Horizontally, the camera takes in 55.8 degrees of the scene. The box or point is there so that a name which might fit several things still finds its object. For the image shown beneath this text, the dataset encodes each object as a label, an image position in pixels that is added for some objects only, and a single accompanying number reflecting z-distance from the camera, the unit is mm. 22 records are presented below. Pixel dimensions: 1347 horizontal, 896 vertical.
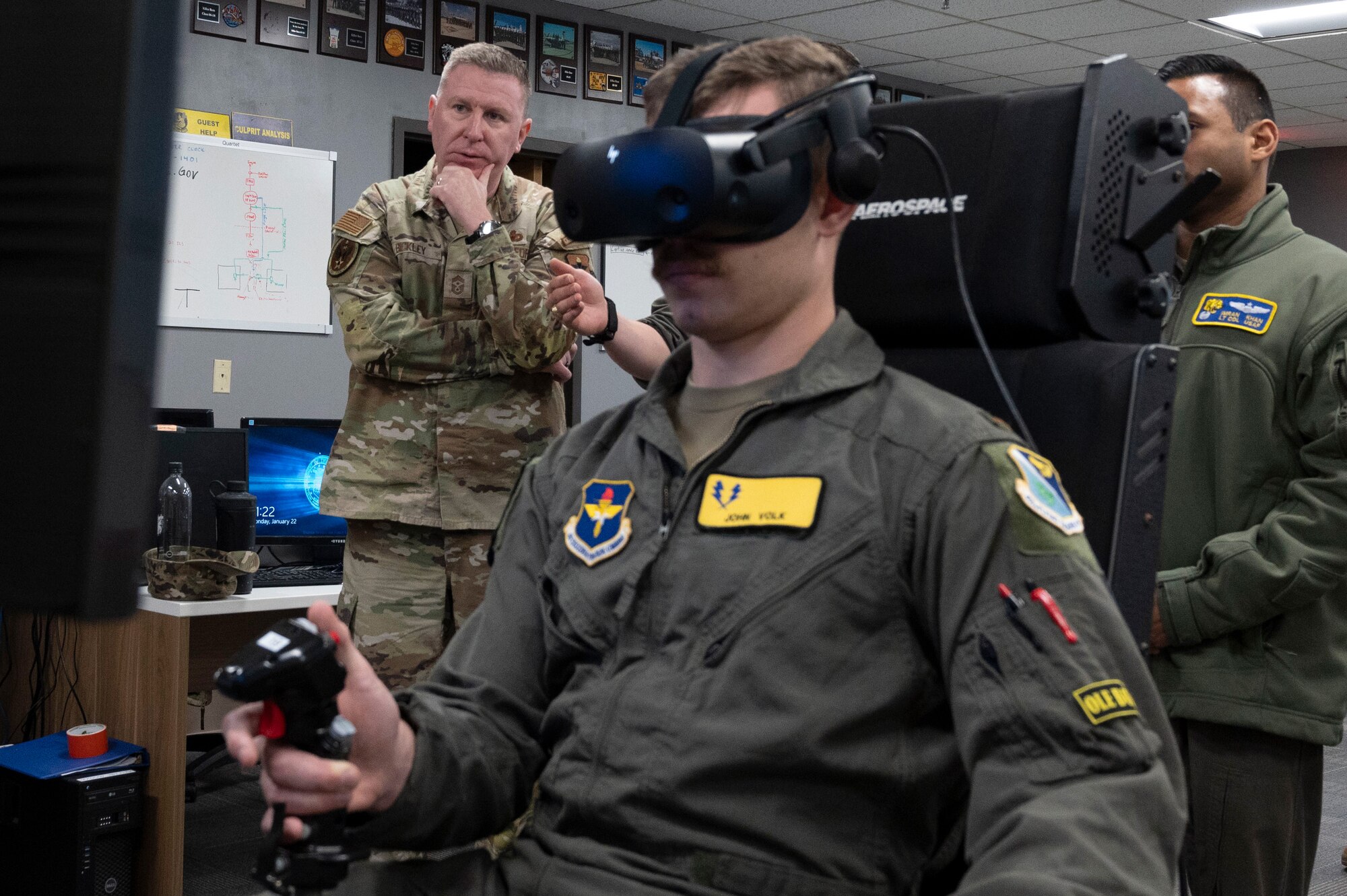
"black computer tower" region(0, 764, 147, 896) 2430
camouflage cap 2582
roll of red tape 2531
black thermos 2705
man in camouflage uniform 2205
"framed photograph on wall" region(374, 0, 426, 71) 4848
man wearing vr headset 891
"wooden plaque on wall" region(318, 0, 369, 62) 4699
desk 2506
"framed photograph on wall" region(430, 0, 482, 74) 4977
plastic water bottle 2717
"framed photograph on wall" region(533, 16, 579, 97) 5312
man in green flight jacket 1587
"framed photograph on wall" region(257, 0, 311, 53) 4555
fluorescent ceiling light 5375
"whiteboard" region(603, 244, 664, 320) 5824
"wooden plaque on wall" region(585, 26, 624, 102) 5496
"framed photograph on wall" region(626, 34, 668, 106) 5633
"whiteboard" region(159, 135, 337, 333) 4406
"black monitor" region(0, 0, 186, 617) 580
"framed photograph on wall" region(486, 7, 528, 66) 5125
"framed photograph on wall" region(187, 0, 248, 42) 4406
